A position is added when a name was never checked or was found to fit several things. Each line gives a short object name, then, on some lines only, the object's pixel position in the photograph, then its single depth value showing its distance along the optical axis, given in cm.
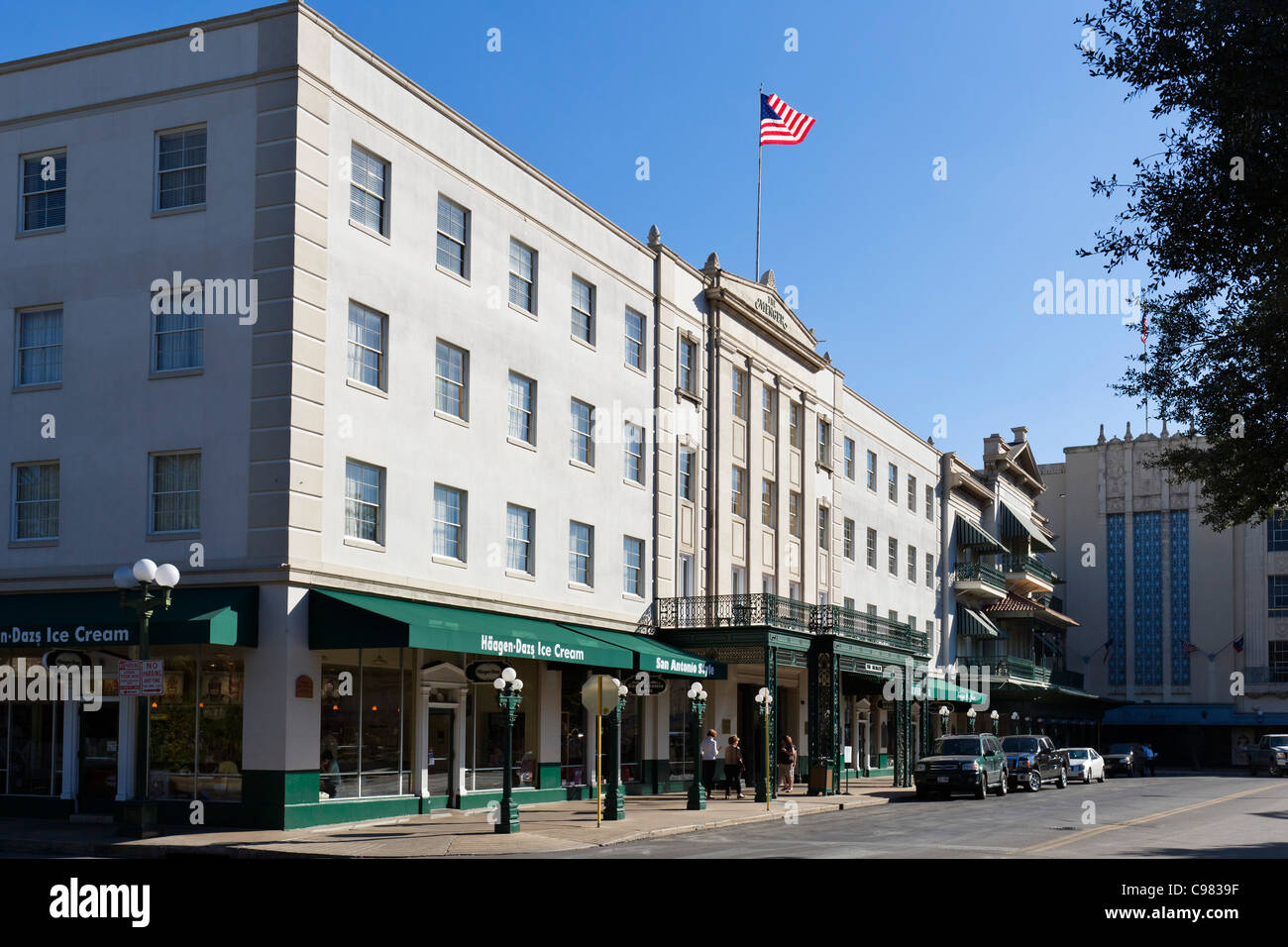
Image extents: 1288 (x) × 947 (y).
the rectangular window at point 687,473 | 3731
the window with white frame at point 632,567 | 3447
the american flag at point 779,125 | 3897
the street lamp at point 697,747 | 2939
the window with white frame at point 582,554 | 3216
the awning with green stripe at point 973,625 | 6344
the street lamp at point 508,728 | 2291
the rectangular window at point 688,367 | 3750
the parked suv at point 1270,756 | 5988
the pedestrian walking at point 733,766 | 3416
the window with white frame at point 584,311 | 3275
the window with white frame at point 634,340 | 3512
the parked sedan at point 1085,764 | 5006
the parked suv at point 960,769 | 3709
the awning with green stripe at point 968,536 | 6406
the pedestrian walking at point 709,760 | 3428
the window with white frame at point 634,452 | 3478
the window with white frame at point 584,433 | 3250
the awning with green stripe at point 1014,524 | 7138
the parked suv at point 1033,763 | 4147
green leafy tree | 1599
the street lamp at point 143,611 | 2034
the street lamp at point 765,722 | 3151
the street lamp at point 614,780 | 2619
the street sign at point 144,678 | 1964
